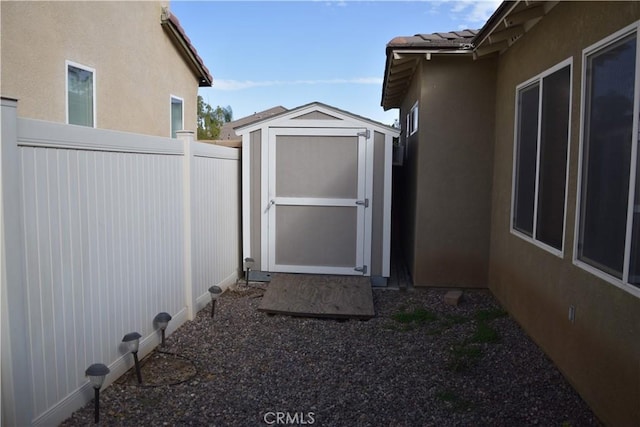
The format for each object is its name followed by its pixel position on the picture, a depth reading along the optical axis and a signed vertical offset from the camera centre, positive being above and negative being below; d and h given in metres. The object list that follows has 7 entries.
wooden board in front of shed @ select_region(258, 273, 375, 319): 5.87 -1.48
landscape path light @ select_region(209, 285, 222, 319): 5.67 -1.31
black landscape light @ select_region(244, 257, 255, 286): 7.20 -1.23
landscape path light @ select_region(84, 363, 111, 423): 3.25 -1.32
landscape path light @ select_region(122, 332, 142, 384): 3.79 -1.28
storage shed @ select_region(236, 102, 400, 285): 7.05 -0.20
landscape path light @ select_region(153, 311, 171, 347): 4.53 -1.29
